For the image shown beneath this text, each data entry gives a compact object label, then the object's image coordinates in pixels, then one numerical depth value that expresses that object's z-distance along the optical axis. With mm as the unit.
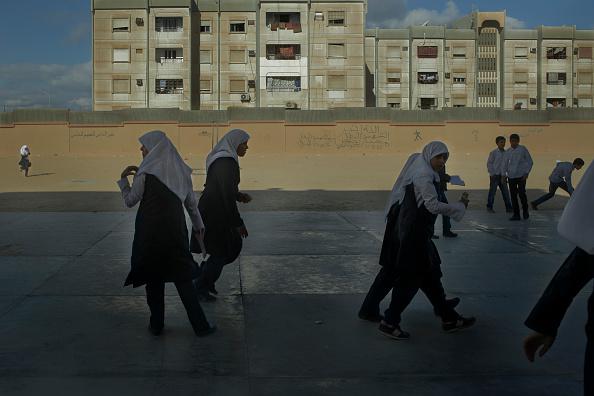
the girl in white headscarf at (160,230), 5207
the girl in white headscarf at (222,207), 6156
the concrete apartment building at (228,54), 59344
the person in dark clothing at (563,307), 2900
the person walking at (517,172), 13391
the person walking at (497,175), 14453
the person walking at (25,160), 29206
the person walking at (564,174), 13969
